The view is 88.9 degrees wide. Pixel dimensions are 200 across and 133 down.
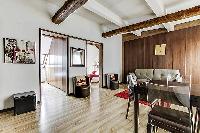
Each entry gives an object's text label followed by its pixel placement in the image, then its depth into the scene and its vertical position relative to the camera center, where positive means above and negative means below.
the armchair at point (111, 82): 4.63 -0.74
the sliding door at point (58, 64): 3.93 +0.08
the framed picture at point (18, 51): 2.49 +0.38
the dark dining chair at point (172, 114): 1.08 -0.59
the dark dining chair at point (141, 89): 1.40 -0.37
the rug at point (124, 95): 3.24 -1.06
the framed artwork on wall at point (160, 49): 4.87 +0.82
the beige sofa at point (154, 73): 4.47 -0.33
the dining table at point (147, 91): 1.11 -0.34
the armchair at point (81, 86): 3.56 -0.74
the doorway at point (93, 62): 6.21 +0.25
